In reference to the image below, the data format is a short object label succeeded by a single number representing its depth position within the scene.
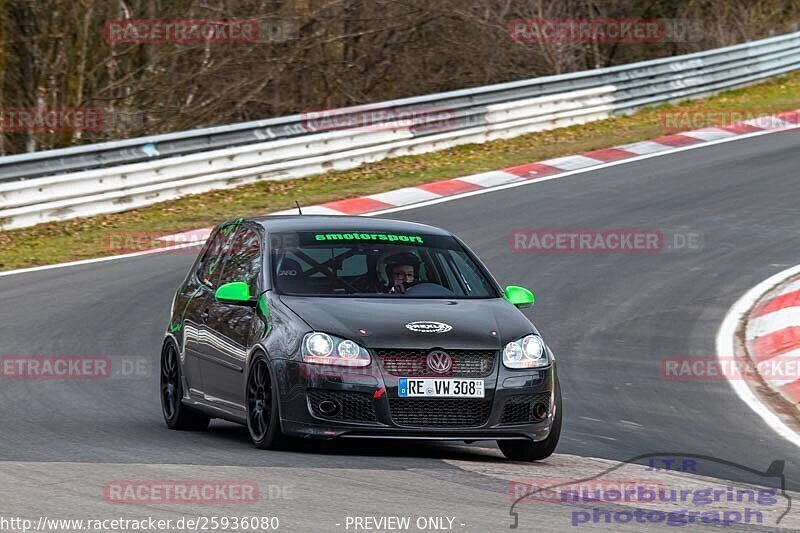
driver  17.30
